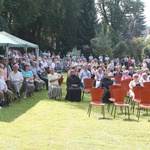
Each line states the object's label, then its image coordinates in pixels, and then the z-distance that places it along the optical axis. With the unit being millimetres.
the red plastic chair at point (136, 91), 10205
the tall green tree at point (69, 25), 40600
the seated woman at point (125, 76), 13139
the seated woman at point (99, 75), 13580
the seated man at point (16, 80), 11742
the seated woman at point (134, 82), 10945
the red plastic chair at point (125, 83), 12034
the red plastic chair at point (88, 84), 12758
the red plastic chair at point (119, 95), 9445
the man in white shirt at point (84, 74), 14527
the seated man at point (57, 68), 16355
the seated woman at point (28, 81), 12509
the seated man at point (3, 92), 10288
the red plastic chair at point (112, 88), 10403
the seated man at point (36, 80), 14508
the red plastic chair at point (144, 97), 9120
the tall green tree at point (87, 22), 38900
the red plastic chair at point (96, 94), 9469
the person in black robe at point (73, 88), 12328
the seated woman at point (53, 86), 12367
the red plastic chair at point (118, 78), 13887
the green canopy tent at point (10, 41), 12781
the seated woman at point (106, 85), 11927
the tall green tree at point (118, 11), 55594
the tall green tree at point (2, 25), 22000
